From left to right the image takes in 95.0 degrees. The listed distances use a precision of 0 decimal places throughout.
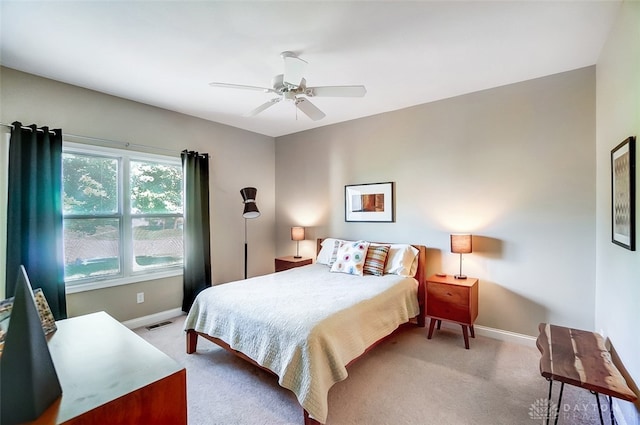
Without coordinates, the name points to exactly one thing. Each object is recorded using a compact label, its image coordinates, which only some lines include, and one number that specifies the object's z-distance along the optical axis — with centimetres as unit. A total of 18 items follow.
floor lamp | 418
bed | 187
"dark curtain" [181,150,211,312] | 382
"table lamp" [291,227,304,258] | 449
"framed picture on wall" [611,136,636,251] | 162
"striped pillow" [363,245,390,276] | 339
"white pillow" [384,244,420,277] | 335
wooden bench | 138
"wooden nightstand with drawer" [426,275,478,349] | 287
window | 305
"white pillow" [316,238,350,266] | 396
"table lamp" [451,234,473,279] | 302
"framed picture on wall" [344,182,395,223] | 385
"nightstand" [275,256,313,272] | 431
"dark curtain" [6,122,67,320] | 258
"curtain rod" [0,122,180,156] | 293
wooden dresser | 98
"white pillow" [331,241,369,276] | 344
